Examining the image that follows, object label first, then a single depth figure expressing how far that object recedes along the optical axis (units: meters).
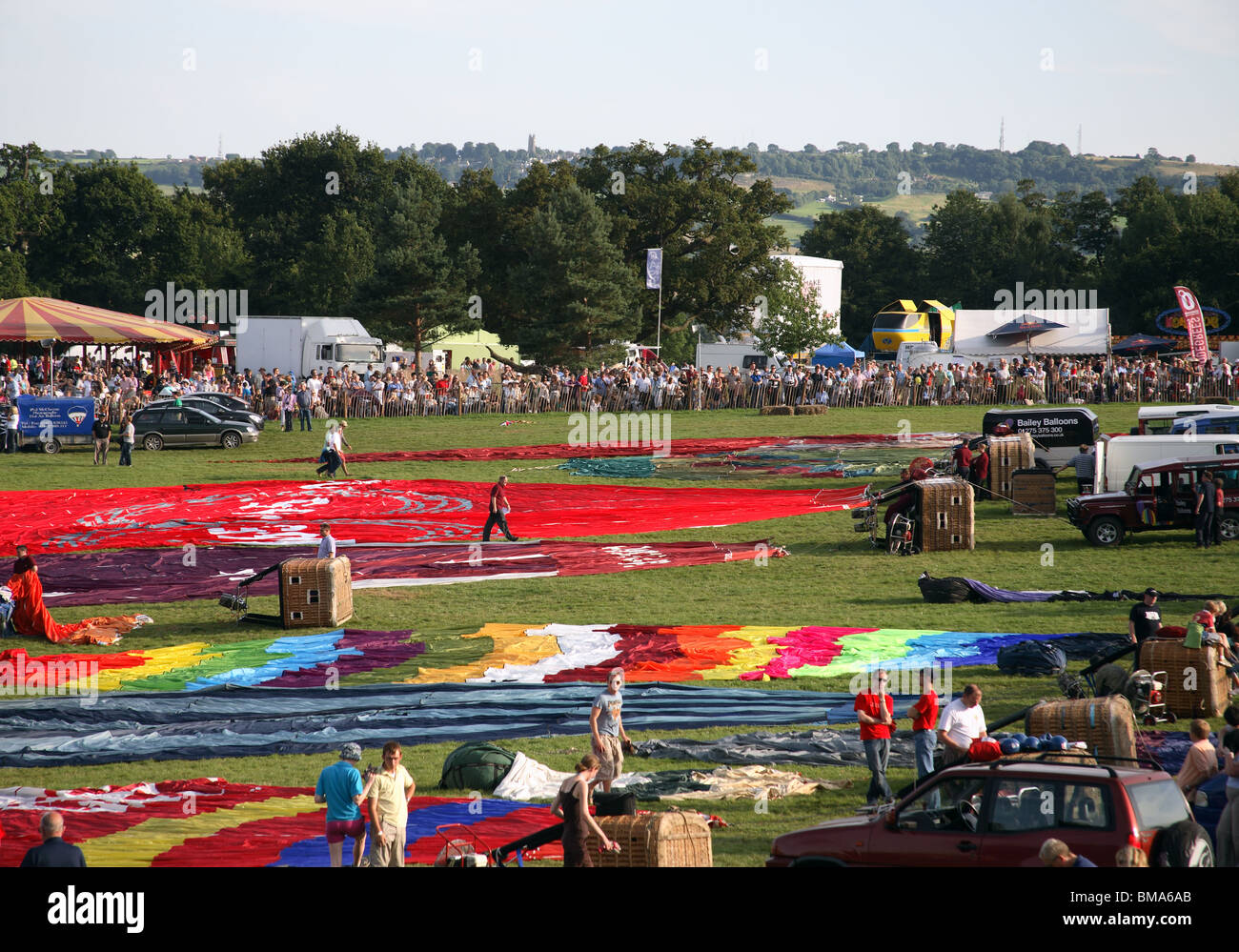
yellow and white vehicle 76.56
